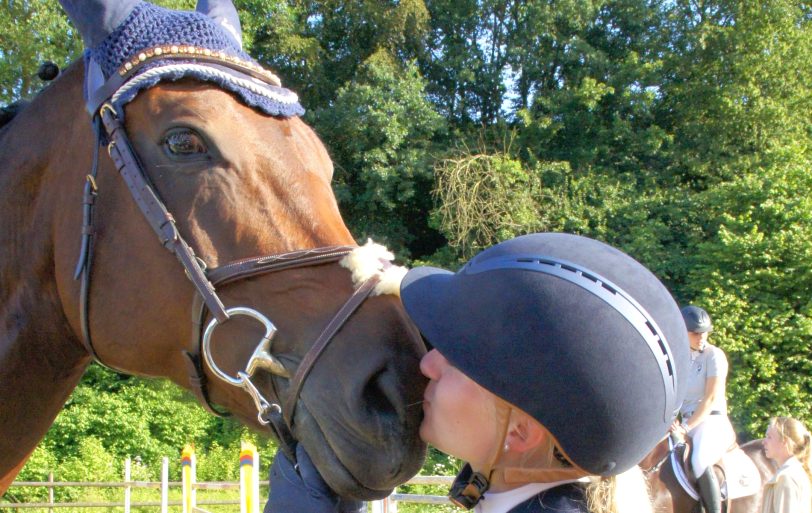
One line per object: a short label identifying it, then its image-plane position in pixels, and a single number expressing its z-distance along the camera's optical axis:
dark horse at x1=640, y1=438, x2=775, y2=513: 6.24
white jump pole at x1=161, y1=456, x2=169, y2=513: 11.33
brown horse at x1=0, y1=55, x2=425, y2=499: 1.68
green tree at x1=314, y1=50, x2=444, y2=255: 20.23
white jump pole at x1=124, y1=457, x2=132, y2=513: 13.57
